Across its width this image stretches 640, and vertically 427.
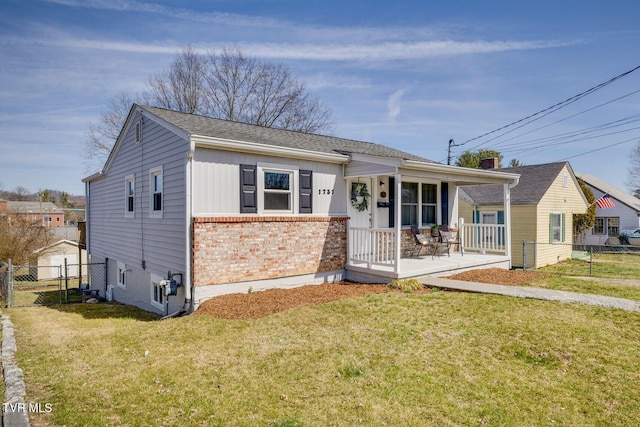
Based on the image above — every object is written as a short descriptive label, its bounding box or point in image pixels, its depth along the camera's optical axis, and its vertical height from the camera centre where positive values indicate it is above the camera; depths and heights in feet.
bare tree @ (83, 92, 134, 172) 80.64 +18.25
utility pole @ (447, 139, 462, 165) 94.56 +16.54
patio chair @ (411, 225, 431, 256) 37.78 -2.69
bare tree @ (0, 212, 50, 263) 68.74 -4.93
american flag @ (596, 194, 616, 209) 63.77 +1.93
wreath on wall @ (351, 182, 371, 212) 35.09 +1.67
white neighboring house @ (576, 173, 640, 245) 87.86 -1.22
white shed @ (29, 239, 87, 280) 75.15 -9.41
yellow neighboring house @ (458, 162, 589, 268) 56.80 +0.80
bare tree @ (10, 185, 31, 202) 247.29 +12.93
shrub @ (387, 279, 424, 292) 27.63 -5.42
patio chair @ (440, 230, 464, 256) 39.99 -2.53
